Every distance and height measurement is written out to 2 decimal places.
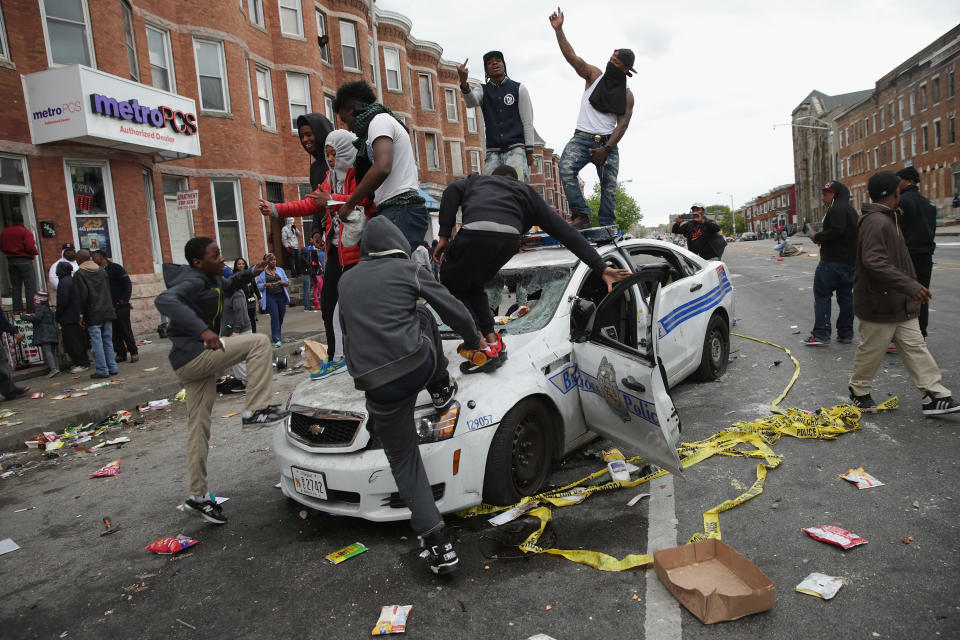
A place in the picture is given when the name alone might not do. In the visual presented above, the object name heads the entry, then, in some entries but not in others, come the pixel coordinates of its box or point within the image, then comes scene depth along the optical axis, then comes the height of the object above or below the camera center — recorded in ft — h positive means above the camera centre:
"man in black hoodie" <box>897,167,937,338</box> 21.01 +0.08
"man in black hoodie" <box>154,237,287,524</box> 13.08 -1.30
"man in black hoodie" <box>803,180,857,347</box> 23.88 -1.09
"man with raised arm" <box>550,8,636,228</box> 21.90 +4.82
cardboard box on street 8.38 -4.89
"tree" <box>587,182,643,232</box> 312.50 +25.06
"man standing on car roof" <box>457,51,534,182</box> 22.39 +5.57
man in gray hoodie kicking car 9.91 -1.17
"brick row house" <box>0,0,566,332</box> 39.45 +14.27
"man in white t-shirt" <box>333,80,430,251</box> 14.21 +2.81
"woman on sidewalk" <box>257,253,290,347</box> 36.28 -0.47
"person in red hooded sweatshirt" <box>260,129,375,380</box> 14.88 +1.52
